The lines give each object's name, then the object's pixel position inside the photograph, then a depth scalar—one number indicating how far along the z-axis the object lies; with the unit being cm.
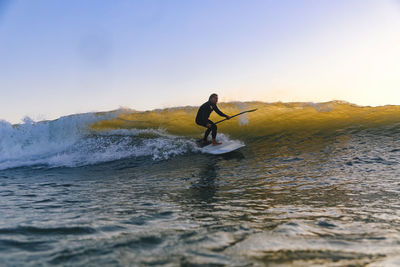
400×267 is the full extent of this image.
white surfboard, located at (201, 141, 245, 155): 1074
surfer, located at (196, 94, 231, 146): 1088
